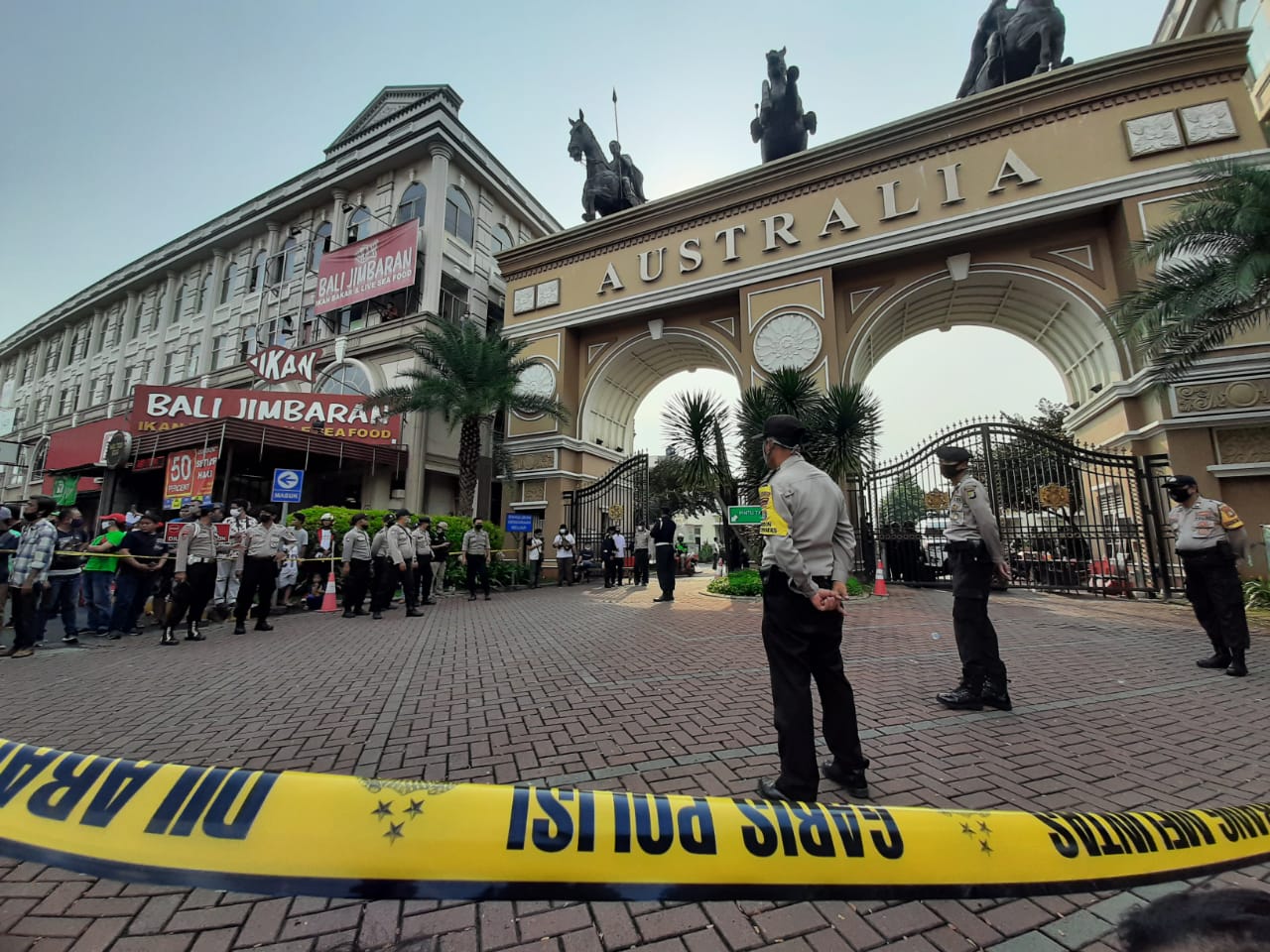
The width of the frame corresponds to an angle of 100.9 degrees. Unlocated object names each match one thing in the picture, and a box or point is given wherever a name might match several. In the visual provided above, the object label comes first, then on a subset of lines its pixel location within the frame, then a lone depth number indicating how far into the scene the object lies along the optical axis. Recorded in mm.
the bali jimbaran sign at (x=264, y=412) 17969
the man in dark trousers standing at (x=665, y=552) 11023
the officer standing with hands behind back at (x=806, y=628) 2465
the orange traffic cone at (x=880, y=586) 10977
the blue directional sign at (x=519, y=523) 15891
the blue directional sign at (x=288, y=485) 11352
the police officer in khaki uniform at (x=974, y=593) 3865
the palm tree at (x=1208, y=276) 7918
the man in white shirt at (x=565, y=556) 15320
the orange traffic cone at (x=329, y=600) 10086
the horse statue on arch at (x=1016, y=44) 14742
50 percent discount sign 15789
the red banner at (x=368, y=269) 21750
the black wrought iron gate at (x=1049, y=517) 10766
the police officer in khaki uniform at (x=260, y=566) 7703
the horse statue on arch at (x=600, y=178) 21375
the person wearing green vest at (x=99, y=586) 7805
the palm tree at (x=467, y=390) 17312
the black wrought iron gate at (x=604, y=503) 16938
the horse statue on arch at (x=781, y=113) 18062
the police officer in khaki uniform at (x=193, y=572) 6934
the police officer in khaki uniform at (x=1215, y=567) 4719
